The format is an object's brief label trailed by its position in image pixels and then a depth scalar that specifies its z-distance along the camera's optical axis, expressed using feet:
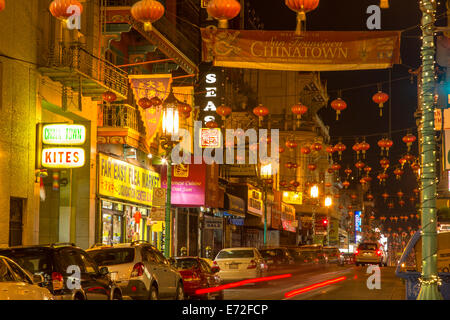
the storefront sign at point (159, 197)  97.96
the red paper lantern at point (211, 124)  118.86
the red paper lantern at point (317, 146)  129.86
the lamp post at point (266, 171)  204.23
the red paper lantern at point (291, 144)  128.88
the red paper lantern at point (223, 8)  53.21
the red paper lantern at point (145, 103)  97.46
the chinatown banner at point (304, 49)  59.77
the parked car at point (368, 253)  167.63
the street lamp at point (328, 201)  279.40
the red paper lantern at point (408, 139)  110.32
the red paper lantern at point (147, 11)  56.65
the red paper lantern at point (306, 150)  135.54
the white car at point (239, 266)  101.14
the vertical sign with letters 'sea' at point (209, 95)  151.74
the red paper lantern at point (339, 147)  123.21
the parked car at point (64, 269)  45.73
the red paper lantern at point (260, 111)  99.50
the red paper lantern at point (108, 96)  95.14
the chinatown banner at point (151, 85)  107.14
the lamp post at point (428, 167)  45.78
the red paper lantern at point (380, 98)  82.12
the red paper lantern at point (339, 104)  87.35
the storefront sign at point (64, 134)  81.92
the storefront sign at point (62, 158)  81.87
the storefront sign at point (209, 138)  135.74
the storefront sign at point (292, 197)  254.06
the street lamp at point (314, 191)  250.98
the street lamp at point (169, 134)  96.94
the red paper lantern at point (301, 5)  51.42
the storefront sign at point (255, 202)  182.09
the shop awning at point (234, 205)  159.02
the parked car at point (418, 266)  48.39
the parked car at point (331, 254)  204.19
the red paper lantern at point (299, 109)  94.02
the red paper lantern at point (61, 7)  65.10
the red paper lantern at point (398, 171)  145.18
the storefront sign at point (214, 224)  129.18
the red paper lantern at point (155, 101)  97.35
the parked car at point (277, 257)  149.49
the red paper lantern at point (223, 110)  103.86
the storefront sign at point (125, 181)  101.09
